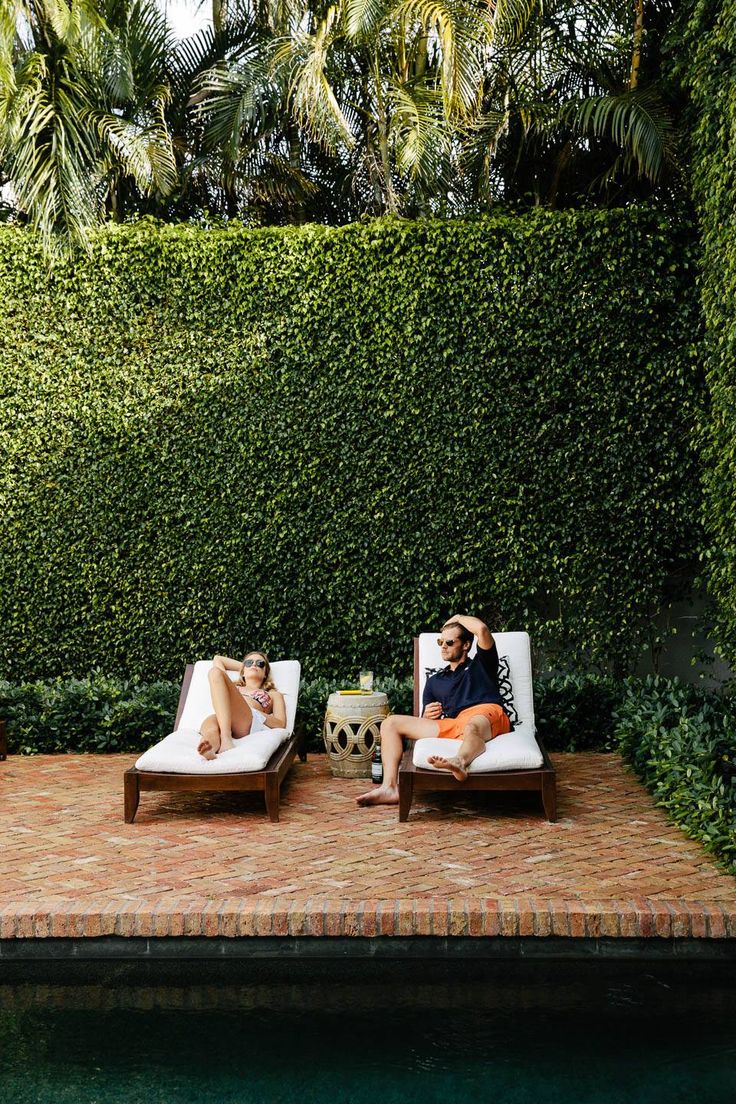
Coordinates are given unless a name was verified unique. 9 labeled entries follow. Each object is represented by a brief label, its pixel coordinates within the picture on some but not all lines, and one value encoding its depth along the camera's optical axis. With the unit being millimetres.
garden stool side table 7441
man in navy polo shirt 6414
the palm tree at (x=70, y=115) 8672
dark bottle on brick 6904
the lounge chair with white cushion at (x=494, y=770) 5863
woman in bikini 6305
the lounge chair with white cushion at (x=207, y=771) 5984
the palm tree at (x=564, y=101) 8836
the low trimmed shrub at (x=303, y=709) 7742
